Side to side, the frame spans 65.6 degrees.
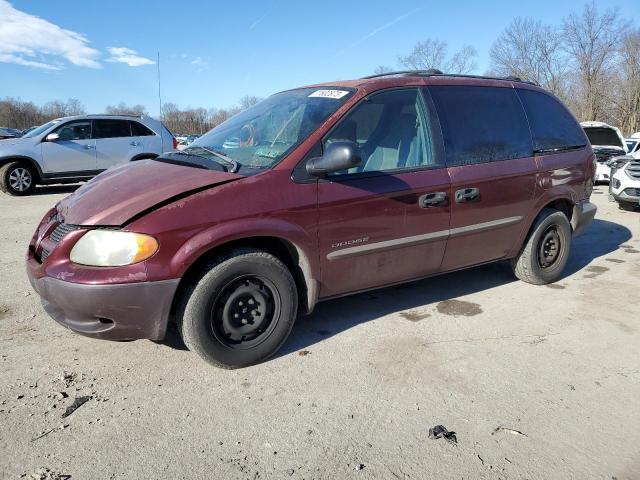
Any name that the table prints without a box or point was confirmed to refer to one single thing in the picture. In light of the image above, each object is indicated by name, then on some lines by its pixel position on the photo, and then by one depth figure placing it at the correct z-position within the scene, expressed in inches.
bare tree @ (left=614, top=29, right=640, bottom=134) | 1577.3
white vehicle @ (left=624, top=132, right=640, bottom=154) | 598.0
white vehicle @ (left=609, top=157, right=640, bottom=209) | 358.3
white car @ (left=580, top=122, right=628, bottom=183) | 537.0
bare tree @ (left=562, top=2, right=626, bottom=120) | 1595.7
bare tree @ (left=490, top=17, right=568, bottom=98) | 1680.6
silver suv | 435.2
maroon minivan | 110.3
